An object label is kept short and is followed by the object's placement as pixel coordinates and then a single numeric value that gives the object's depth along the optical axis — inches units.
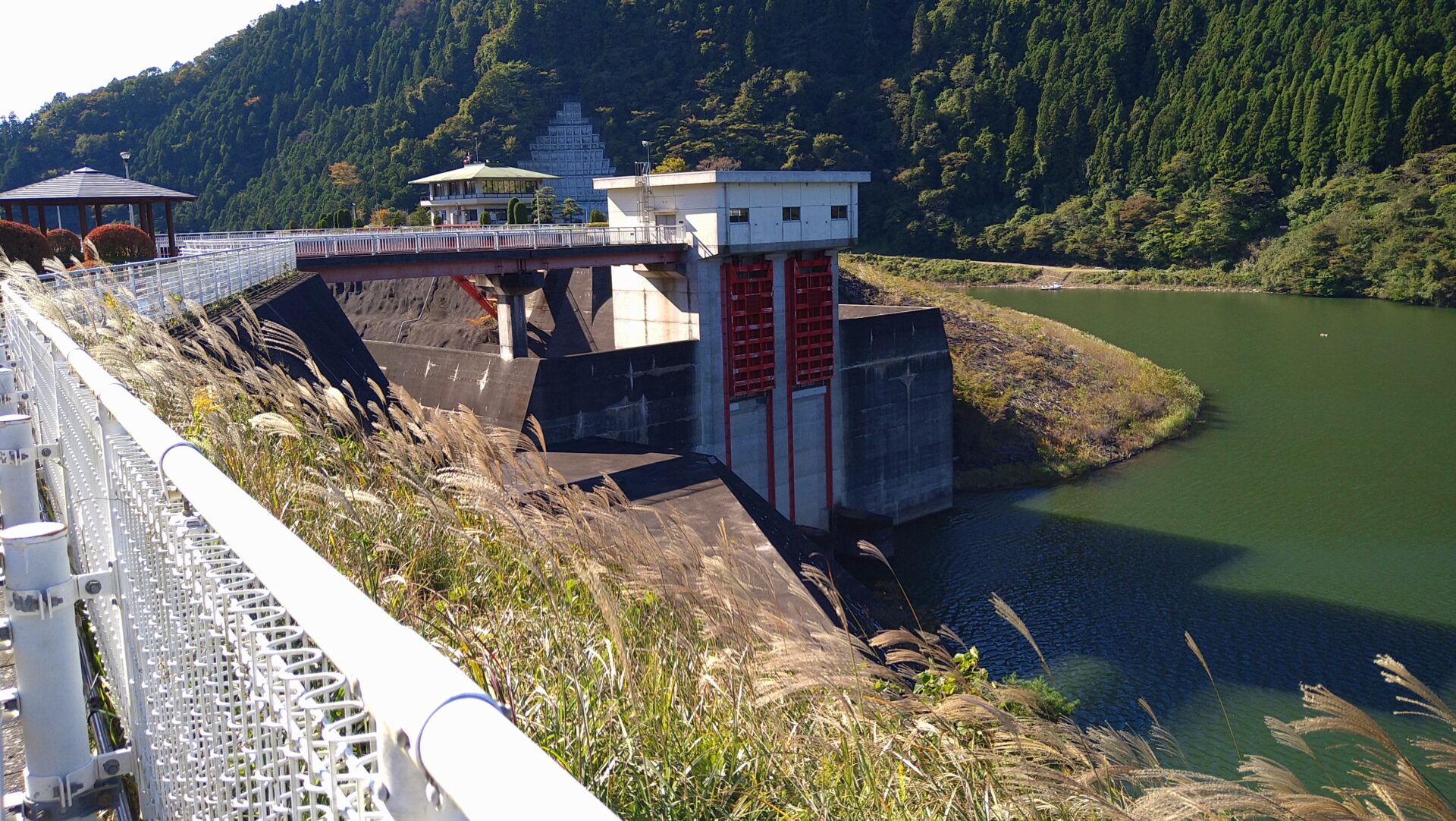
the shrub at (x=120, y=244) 591.2
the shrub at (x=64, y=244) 644.1
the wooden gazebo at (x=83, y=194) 721.0
